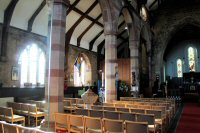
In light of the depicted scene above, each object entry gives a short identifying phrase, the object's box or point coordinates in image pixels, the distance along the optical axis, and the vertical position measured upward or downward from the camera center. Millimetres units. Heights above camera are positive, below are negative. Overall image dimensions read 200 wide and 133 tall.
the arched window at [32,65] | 13148 +1255
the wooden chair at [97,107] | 7187 -923
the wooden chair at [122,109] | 6968 -978
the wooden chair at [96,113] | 5957 -952
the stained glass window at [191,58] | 27500 +3343
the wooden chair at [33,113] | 7470 -1163
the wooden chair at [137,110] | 6563 -975
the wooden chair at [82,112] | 6133 -931
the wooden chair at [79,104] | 9716 -1101
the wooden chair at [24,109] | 7757 -1078
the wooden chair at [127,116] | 5466 -967
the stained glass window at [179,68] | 28484 +1997
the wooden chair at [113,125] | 4259 -961
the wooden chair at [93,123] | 4484 -955
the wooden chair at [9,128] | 3573 -853
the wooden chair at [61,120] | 5101 -1002
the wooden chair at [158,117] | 5910 -1105
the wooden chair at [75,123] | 4773 -1014
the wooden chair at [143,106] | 7704 -969
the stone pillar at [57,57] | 6750 +898
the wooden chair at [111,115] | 5789 -973
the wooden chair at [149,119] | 5074 -997
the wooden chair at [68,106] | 9188 -1165
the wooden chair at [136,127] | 4113 -962
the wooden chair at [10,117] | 6690 -1196
